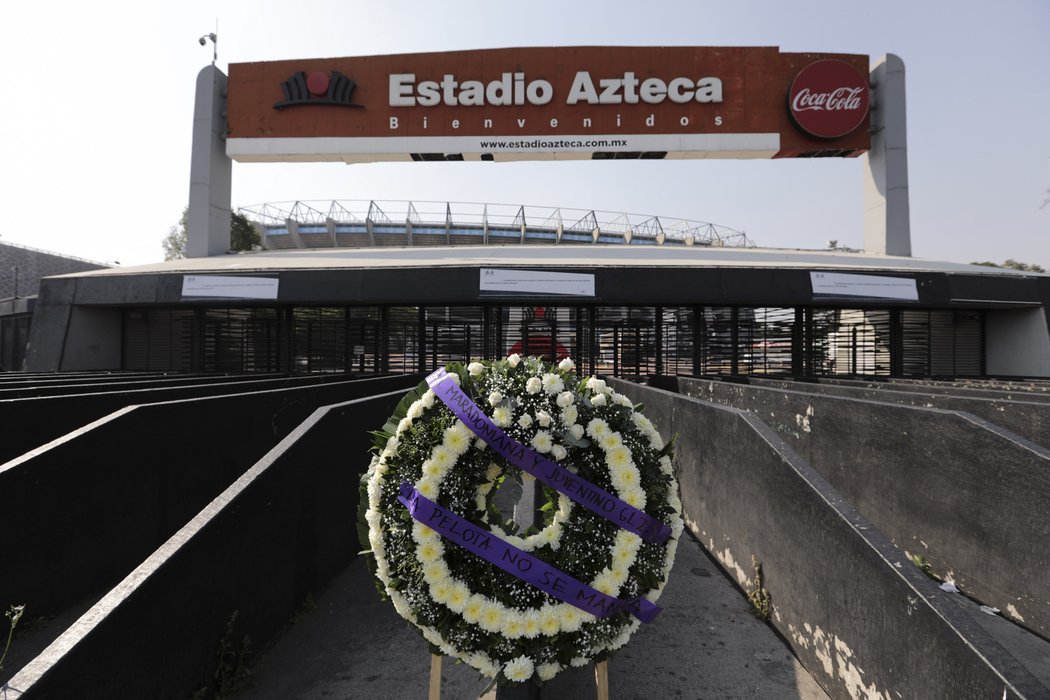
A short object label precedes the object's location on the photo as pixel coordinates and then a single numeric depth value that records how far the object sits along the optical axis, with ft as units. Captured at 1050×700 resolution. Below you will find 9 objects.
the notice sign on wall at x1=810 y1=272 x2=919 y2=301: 43.39
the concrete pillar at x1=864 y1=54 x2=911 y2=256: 59.16
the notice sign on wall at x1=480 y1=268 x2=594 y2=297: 42.34
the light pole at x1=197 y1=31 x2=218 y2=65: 63.41
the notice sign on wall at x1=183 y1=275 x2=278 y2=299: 44.27
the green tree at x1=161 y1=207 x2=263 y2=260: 142.20
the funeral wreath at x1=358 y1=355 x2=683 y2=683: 8.58
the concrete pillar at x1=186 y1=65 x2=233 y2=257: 60.49
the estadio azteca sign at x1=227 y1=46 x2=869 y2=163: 59.82
